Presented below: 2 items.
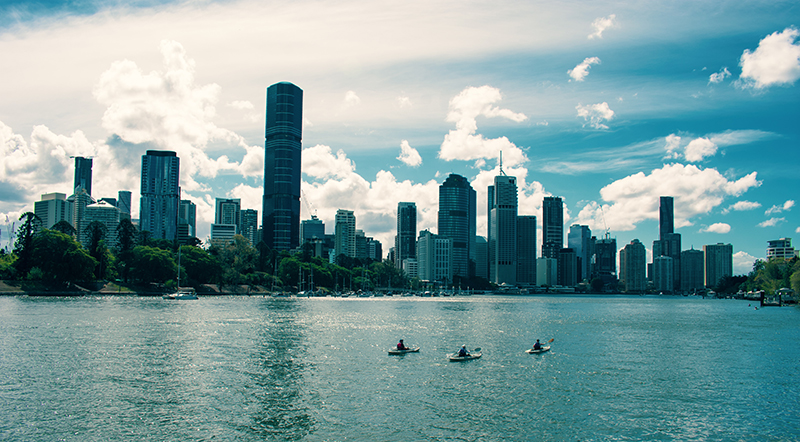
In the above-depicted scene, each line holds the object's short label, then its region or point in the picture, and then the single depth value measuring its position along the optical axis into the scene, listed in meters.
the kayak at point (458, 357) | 66.19
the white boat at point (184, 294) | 185.25
